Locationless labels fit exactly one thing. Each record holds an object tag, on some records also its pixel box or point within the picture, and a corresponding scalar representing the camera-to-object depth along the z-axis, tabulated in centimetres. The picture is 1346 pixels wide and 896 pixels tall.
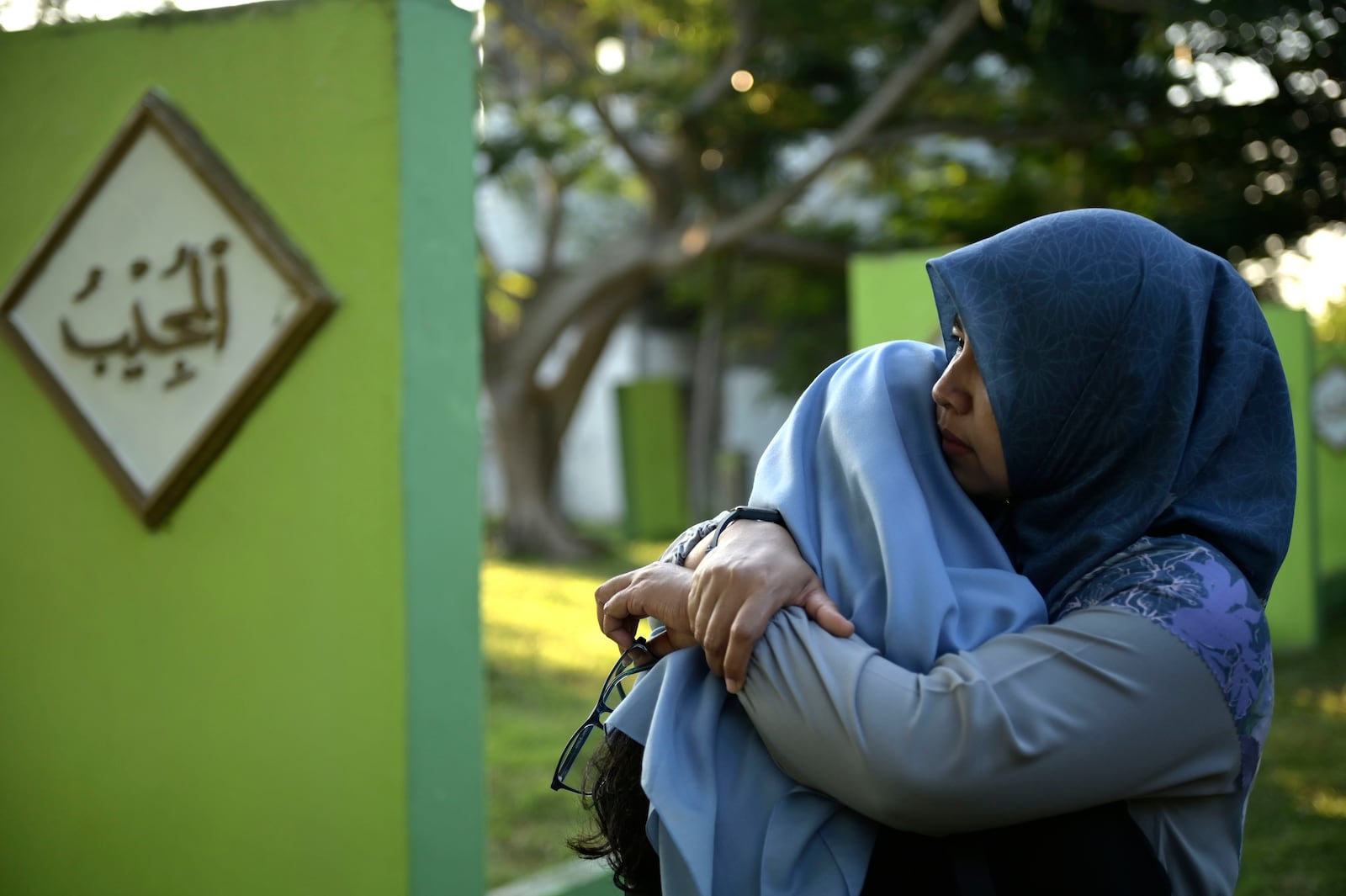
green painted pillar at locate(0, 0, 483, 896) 256
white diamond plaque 264
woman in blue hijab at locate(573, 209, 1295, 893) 112
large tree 705
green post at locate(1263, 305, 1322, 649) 684
